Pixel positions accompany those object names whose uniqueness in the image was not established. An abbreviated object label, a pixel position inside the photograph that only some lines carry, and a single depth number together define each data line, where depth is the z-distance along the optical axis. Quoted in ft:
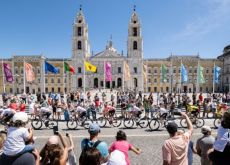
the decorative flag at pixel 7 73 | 106.83
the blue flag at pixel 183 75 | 127.24
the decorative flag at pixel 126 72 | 123.82
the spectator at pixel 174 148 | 16.22
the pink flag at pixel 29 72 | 108.17
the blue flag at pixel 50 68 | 109.66
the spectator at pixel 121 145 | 17.71
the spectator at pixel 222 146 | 14.30
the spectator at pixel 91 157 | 12.43
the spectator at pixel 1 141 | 16.52
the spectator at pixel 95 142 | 16.34
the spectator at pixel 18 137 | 14.70
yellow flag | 118.75
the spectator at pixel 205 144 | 18.42
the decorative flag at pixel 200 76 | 124.56
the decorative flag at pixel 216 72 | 125.42
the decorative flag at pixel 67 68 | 118.85
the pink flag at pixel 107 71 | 119.55
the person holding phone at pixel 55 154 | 13.50
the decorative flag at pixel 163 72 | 146.12
